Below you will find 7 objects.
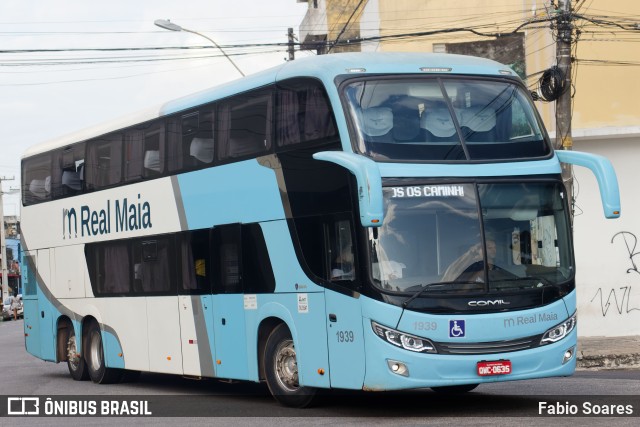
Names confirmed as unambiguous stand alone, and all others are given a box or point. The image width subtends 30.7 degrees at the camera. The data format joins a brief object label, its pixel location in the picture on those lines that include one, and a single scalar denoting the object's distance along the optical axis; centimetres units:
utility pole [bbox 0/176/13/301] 7356
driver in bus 1185
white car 7294
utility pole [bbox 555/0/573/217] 2019
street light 2692
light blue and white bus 1179
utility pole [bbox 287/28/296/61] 3286
